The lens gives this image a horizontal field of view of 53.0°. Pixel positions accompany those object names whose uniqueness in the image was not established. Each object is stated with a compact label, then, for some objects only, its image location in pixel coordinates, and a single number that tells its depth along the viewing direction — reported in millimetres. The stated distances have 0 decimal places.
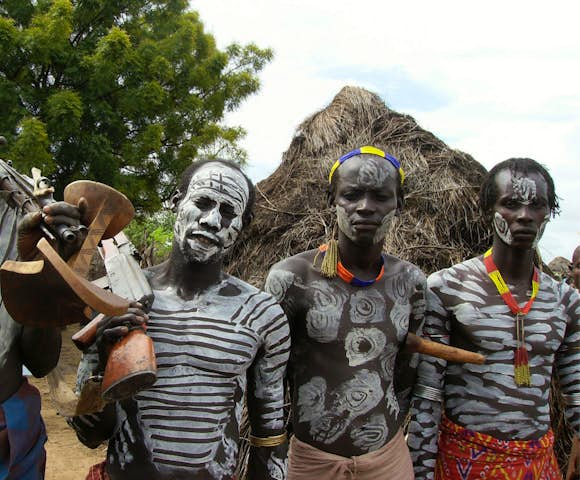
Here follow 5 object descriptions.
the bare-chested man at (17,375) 2064
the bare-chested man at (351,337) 2443
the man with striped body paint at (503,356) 2562
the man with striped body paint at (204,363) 1971
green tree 8242
